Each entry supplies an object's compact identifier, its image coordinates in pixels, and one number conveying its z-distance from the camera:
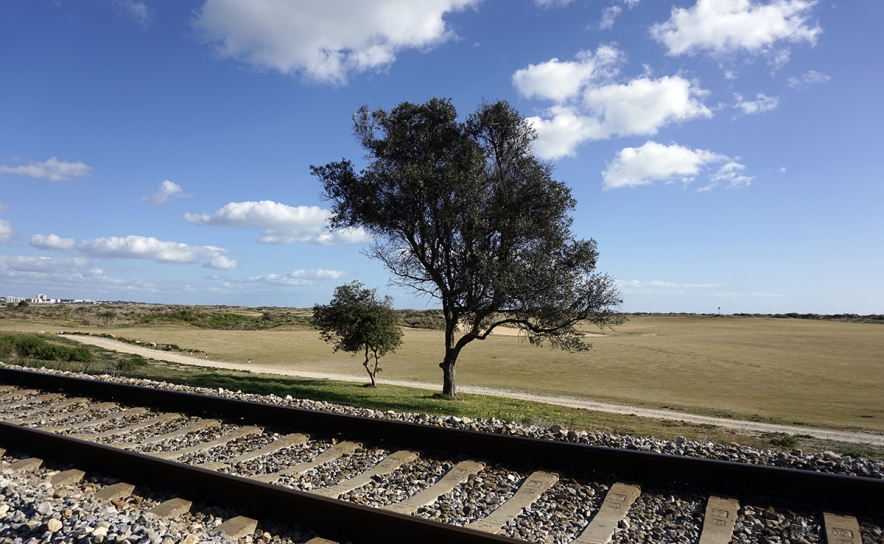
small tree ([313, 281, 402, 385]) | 27.77
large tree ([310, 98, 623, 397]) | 18.72
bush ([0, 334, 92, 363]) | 25.48
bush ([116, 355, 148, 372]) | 23.70
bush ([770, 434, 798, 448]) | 12.96
